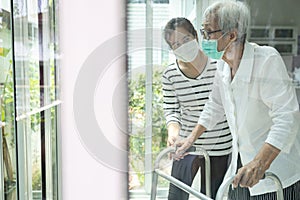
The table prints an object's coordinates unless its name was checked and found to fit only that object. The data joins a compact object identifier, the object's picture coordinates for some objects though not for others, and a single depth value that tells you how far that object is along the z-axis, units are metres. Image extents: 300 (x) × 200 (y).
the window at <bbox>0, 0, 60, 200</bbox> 1.18
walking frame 1.32
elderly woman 1.27
